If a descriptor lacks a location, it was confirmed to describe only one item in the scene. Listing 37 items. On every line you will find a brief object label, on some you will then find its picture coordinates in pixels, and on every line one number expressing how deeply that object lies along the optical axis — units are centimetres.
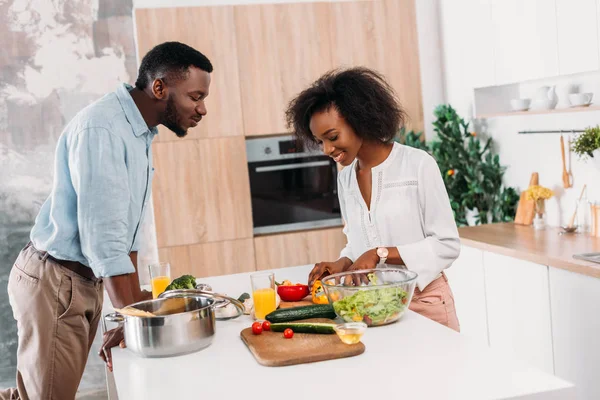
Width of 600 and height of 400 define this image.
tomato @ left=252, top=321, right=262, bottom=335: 200
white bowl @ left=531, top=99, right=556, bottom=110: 389
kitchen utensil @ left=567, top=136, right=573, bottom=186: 398
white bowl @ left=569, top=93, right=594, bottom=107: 359
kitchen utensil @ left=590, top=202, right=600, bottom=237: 366
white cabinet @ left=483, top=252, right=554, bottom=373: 343
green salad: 199
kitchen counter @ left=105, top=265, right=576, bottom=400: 153
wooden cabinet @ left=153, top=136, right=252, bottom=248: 457
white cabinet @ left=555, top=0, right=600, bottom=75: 334
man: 221
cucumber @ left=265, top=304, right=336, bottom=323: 210
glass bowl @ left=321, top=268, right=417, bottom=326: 199
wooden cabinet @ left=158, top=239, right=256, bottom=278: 464
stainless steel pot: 188
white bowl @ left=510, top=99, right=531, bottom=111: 410
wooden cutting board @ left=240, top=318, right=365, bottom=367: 177
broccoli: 233
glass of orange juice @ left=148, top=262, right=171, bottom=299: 255
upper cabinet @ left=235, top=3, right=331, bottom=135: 464
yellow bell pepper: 231
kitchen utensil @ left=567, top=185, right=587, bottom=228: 387
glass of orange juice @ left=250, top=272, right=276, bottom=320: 223
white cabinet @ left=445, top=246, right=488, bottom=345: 398
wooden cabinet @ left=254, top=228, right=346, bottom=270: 477
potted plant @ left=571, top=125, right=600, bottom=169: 359
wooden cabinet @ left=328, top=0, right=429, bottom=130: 480
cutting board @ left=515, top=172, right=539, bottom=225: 424
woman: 235
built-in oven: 475
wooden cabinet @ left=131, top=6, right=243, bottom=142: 449
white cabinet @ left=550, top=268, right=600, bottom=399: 307
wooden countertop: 320
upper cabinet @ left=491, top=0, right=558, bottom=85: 367
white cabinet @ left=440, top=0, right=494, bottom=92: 438
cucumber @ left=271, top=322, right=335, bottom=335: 195
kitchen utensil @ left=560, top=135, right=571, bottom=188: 397
